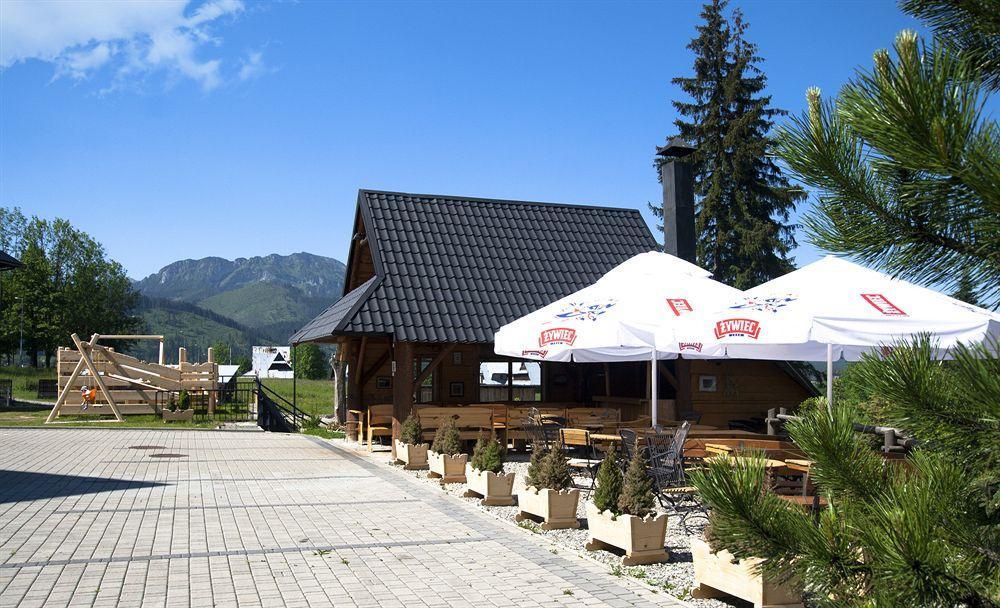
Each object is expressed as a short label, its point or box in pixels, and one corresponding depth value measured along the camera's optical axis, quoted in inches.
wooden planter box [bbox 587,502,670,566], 300.0
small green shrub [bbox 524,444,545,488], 378.3
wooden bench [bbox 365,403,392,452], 695.1
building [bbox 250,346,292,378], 4837.6
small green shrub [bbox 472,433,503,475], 441.1
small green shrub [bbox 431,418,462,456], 514.6
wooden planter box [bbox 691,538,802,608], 233.3
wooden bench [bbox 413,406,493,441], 633.6
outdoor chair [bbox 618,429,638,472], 380.5
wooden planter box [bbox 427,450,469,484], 504.7
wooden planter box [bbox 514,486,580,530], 365.1
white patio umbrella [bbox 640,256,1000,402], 344.2
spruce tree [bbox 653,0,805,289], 1405.0
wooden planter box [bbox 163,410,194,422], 1062.3
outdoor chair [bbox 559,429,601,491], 497.0
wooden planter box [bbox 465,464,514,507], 431.2
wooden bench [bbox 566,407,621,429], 598.7
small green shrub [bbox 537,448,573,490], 372.5
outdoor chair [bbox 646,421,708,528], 343.0
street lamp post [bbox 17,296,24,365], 2650.1
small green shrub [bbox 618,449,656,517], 305.7
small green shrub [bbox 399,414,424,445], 580.7
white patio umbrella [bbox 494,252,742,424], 444.1
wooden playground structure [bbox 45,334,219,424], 1069.8
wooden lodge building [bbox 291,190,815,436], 682.2
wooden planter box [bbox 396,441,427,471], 570.3
